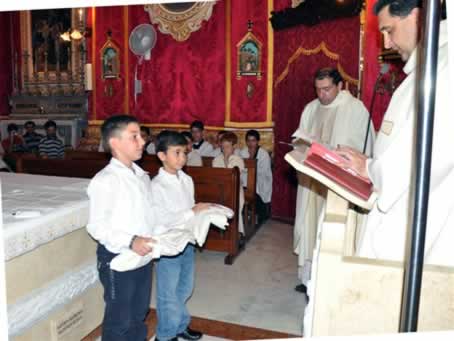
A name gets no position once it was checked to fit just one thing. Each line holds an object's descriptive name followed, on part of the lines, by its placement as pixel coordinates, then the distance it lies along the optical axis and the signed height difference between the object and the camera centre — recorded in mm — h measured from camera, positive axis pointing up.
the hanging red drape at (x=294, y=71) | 5953 +584
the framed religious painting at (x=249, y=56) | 7805 +957
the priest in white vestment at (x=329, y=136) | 3873 -210
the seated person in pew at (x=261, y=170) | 6766 -922
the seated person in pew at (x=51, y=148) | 7016 -668
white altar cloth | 2201 -582
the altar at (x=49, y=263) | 2285 -920
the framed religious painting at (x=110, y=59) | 9508 +1027
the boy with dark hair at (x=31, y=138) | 8578 -641
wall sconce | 9509 +1543
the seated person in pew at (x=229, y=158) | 5676 -617
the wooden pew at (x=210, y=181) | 4840 -788
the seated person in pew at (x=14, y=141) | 8727 -747
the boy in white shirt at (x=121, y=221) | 2301 -603
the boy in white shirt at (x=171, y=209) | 2729 -616
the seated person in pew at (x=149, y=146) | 7761 -703
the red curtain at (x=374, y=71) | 4664 +466
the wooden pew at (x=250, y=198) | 5668 -1116
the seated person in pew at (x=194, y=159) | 6172 -697
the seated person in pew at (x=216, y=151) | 7311 -693
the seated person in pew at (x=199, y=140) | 7090 -495
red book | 1378 -190
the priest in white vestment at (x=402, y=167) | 1436 -190
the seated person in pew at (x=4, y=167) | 5686 -796
